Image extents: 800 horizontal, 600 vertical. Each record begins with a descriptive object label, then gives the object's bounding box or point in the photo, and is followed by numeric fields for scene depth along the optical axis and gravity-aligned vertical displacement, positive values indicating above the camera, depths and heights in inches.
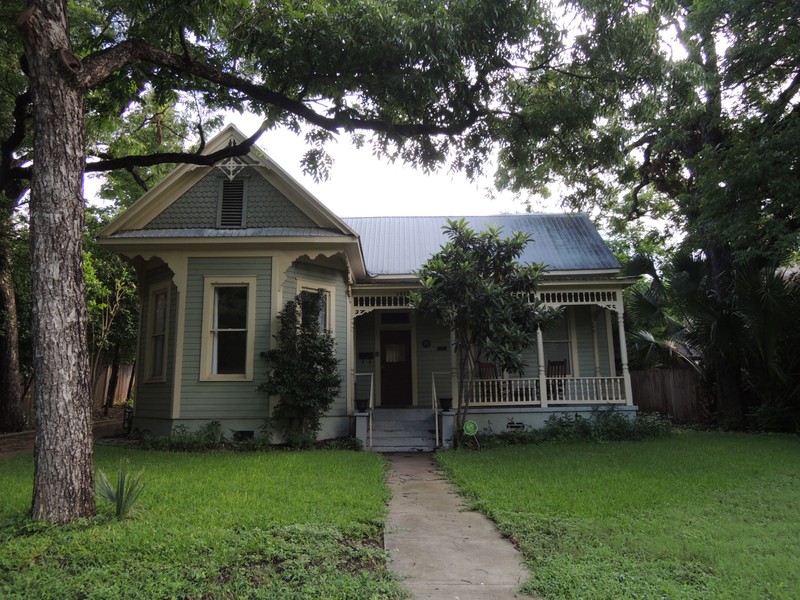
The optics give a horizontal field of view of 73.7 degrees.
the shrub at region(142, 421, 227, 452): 388.8 -35.4
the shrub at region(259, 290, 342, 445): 393.1 +12.8
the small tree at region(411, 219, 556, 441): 394.9 +67.0
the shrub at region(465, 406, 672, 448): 446.3 -39.5
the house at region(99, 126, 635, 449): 415.8 +78.6
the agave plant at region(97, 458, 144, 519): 199.0 -37.5
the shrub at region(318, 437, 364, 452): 415.4 -43.8
